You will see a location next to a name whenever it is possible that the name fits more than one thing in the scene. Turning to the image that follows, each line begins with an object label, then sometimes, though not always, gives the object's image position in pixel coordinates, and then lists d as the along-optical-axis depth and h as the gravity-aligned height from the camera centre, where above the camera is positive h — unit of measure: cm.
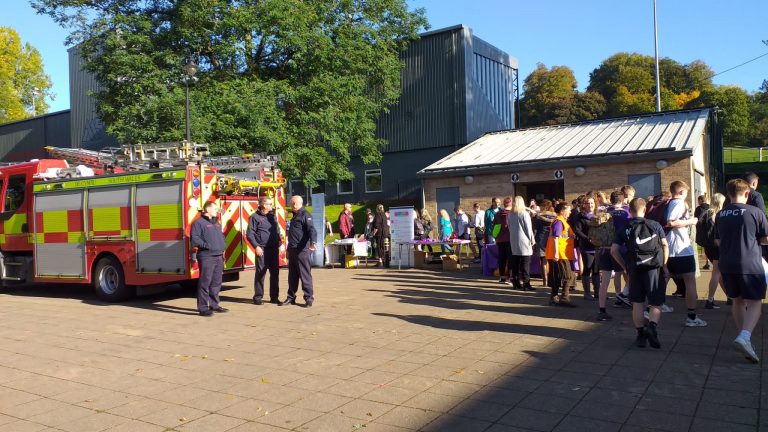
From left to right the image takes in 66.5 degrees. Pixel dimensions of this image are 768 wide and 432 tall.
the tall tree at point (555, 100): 5353 +1135
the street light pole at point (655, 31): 3244 +1018
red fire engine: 1015 +36
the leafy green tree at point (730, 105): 5550 +1027
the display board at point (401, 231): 1578 -21
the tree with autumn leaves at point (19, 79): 4609 +1281
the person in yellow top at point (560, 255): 870 -55
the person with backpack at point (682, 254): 730 -50
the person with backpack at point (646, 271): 626 -60
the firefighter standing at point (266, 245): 993 -31
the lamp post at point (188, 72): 1603 +434
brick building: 1761 +182
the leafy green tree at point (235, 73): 1844 +546
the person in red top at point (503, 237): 1188 -35
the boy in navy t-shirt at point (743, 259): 571 -46
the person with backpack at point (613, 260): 804 -61
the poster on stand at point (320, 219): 1702 +19
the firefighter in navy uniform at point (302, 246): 962 -33
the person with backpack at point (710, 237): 822 -35
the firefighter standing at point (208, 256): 912 -43
